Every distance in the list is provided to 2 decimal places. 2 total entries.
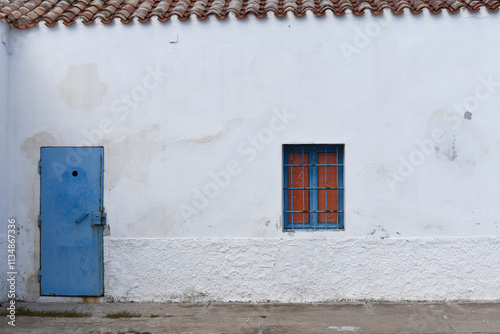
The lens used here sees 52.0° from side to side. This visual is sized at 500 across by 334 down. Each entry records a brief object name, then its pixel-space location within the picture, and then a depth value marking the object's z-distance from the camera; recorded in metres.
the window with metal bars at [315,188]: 6.89
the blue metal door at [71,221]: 6.91
